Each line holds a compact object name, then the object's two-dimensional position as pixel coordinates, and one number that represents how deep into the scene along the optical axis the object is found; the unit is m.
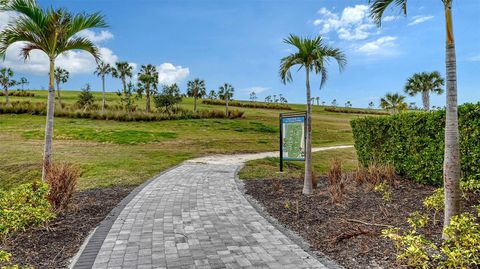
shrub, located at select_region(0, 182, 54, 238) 5.22
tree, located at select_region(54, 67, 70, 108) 51.23
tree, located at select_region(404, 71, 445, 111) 37.53
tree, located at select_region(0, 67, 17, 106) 50.60
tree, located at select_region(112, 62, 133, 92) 54.39
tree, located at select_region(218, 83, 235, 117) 56.60
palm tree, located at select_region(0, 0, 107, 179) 7.81
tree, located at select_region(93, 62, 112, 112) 50.22
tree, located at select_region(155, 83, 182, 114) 48.88
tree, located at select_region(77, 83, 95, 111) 52.33
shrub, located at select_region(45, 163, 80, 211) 6.75
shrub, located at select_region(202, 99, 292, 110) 73.44
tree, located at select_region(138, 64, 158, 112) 50.34
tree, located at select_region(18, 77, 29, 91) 62.51
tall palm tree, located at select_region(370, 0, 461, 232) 4.61
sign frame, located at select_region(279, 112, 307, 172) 11.84
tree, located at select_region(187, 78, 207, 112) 57.01
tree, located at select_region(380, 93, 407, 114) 44.19
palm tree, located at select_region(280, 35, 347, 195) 8.40
